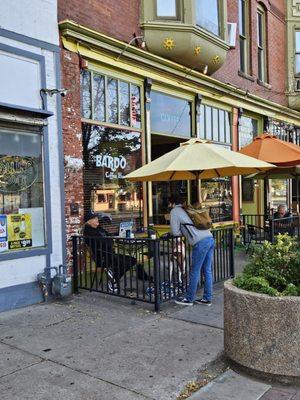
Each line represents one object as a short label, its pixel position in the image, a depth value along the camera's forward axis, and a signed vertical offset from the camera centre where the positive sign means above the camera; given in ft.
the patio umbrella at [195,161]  19.85 +1.68
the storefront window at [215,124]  37.83 +6.42
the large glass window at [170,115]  32.53 +6.36
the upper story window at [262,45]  48.11 +16.49
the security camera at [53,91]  22.65 +5.63
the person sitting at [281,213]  37.05 -1.58
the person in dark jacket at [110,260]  22.56 -3.13
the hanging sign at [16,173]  21.11 +1.38
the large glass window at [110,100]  26.48 +6.28
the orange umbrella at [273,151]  29.94 +3.10
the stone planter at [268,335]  12.92 -4.15
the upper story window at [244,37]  44.93 +16.19
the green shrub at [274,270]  13.82 -2.54
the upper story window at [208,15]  34.17 +14.56
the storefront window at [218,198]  38.88 -0.12
